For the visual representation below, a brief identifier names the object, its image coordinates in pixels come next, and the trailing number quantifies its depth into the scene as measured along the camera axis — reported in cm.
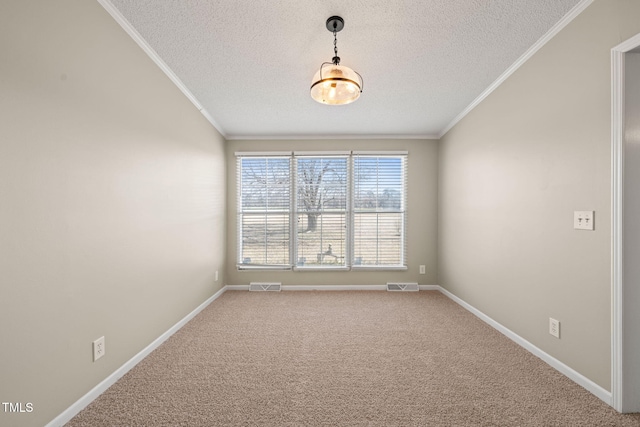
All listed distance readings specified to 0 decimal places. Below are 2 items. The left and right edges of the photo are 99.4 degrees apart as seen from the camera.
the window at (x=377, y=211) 443
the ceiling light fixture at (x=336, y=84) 192
